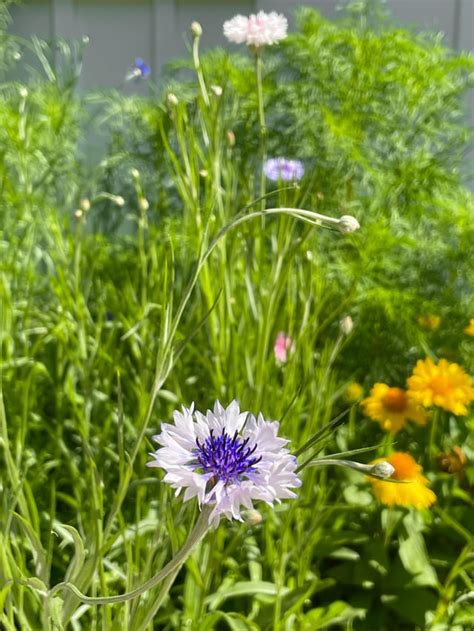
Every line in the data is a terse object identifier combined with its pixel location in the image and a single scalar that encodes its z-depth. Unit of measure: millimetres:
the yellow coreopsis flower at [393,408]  1031
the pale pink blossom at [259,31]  924
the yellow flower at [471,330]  1106
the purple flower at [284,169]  1424
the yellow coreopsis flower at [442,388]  1008
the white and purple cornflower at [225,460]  418
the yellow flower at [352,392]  1114
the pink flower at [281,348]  1096
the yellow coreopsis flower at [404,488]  914
